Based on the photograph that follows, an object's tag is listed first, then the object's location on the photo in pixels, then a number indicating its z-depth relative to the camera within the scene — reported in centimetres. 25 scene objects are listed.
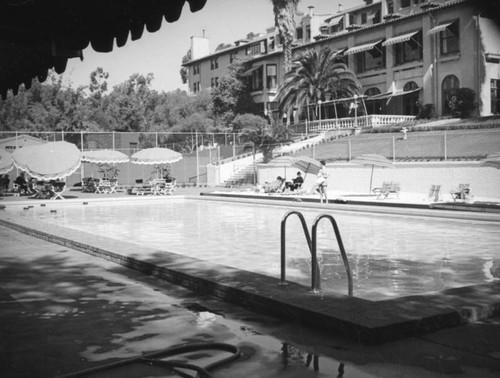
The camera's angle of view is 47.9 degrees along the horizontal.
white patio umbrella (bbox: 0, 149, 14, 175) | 3019
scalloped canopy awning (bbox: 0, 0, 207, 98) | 498
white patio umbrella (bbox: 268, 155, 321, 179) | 2730
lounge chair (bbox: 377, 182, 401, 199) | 2391
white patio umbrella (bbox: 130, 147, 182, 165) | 3216
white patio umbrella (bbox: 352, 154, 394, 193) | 2475
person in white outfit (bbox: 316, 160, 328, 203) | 2264
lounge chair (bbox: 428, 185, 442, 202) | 2190
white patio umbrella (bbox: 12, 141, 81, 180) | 2662
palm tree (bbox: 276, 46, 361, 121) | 4600
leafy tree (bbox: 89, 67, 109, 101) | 6481
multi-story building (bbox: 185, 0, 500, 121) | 3881
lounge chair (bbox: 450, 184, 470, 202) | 2116
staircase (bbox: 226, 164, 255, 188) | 3812
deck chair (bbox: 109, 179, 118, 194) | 3278
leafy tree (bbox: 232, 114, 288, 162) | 3791
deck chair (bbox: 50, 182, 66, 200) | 2812
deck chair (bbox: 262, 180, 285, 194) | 2894
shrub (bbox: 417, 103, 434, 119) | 4031
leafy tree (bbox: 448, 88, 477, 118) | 3675
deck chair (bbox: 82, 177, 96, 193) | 3369
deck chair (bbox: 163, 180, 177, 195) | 3091
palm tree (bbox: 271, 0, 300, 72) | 4997
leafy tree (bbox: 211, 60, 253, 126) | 5947
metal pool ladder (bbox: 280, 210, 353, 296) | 683
